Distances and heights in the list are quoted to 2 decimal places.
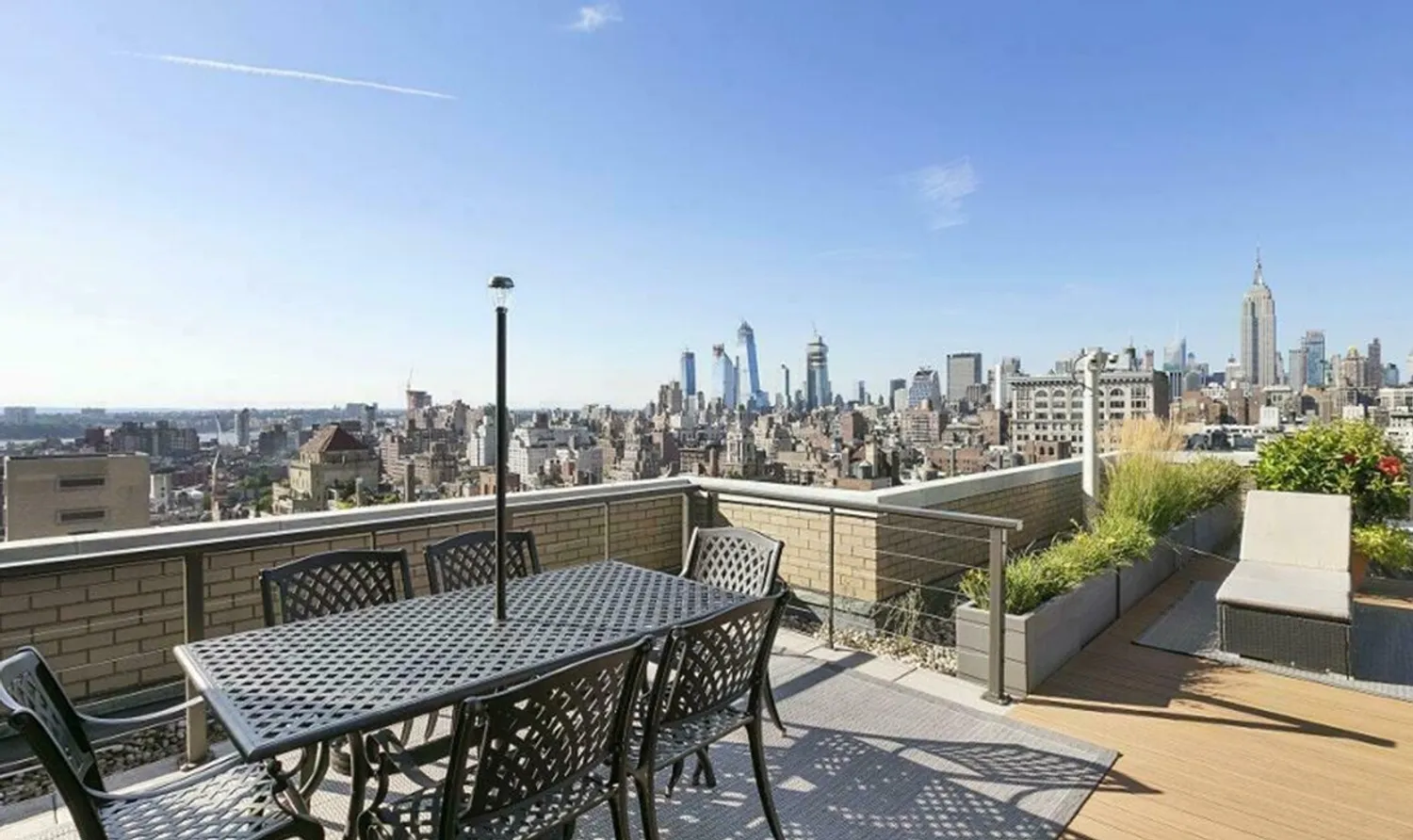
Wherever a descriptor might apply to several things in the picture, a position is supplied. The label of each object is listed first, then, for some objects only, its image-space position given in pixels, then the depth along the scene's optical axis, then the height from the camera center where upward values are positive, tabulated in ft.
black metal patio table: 5.19 -2.20
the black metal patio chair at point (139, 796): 4.69 -3.04
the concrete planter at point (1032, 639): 11.78 -3.98
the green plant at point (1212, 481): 21.13 -2.14
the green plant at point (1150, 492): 18.25 -2.03
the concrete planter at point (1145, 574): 16.37 -4.06
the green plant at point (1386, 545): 17.58 -3.31
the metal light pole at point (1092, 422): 22.43 -0.16
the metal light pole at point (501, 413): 7.62 +0.08
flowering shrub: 18.21 -1.43
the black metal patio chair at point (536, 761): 4.88 -2.64
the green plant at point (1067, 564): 12.63 -3.02
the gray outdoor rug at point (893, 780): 8.09 -4.74
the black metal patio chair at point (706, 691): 6.25 -2.74
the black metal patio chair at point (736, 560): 10.09 -2.17
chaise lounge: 12.81 -3.50
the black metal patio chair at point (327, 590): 8.01 -2.13
